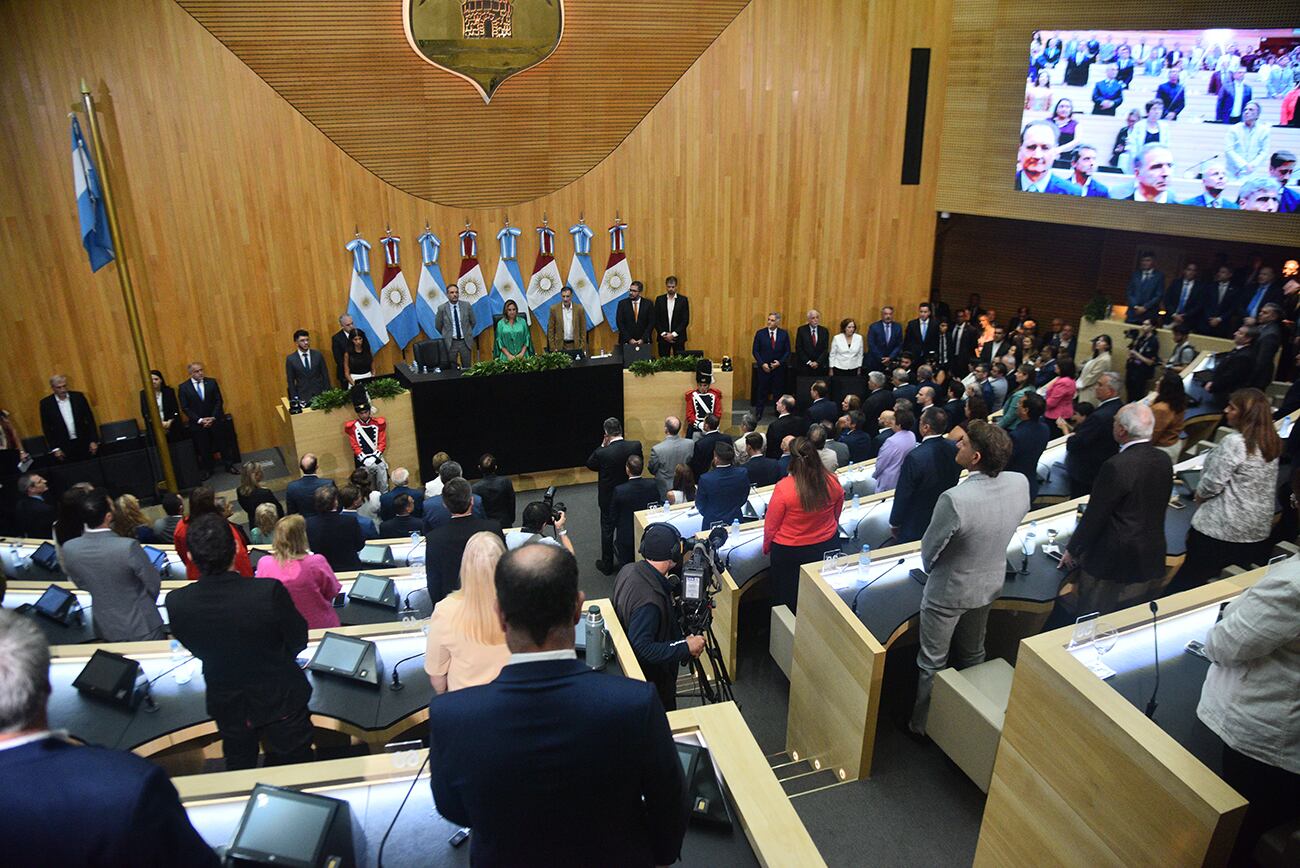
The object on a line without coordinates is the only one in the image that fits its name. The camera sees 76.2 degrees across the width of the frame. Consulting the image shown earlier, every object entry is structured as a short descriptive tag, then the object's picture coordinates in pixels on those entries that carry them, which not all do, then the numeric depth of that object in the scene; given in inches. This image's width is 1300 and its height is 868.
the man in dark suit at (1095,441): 222.4
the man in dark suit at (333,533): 192.7
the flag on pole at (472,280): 389.7
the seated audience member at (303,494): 234.8
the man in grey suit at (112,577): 150.8
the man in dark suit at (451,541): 149.2
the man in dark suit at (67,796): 55.4
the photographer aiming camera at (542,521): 166.4
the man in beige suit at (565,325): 401.7
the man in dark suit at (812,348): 404.2
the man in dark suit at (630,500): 246.1
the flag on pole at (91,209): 304.3
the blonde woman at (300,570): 146.9
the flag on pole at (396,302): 380.8
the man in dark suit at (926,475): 187.0
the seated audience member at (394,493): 225.5
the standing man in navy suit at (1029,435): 219.1
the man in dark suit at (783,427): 283.2
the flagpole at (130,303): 301.4
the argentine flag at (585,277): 405.0
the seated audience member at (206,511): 165.5
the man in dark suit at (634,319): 402.6
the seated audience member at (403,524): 221.8
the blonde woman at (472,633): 104.3
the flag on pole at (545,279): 401.7
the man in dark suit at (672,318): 403.2
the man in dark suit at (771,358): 399.9
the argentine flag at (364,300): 372.8
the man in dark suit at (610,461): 256.8
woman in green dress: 370.0
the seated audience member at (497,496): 213.0
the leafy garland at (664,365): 355.3
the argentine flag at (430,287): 384.8
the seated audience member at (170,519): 212.4
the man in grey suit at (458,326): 375.6
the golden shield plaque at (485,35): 356.5
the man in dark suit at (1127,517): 149.4
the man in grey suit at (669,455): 266.7
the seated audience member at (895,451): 224.7
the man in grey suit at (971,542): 146.4
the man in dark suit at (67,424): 309.3
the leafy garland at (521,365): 336.8
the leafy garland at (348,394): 314.3
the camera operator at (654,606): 124.8
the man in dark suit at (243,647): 111.1
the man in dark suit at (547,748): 60.1
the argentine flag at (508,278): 395.5
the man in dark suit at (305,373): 346.0
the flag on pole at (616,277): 410.0
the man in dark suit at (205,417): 337.7
